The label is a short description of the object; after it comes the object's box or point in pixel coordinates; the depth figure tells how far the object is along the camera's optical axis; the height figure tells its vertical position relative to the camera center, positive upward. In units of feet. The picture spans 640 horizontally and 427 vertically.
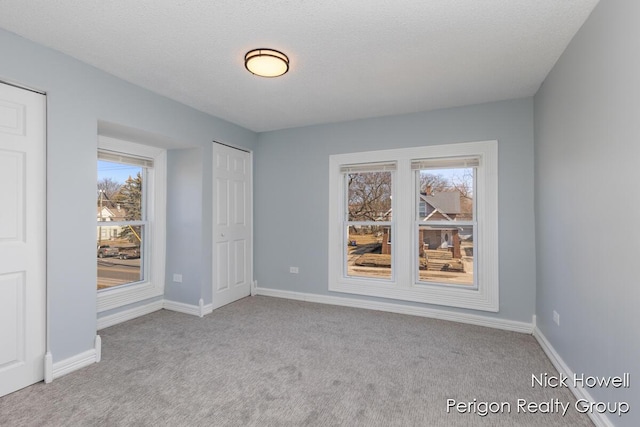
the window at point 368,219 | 13.94 -0.18
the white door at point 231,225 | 13.93 -0.42
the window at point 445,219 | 12.58 -0.17
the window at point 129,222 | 11.91 -0.24
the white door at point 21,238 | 7.39 -0.52
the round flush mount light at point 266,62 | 8.02 +3.92
